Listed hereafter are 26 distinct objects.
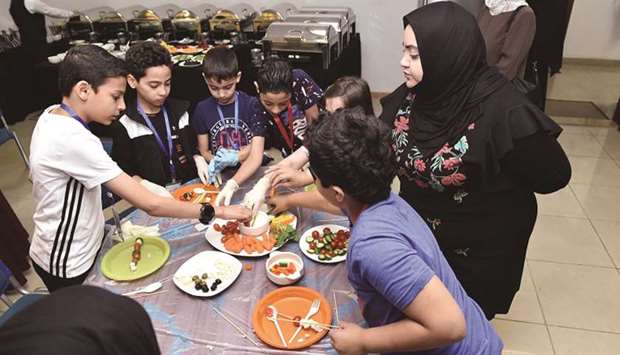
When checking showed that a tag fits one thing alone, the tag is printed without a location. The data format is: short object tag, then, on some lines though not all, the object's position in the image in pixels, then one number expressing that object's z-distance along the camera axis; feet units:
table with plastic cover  3.95
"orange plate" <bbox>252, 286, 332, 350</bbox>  3.96
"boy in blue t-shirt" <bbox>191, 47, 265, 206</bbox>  7.45
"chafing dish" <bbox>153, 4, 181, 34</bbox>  17.19
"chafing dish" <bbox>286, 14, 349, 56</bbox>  13.34
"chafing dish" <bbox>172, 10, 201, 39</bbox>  16.02
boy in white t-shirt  4.87
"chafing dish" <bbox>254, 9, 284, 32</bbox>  15.15
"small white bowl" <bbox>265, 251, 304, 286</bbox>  4.58
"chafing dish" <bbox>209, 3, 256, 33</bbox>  15.44
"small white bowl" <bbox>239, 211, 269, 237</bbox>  5.32
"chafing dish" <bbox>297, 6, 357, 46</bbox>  14.71
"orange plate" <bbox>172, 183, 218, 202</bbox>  6.45
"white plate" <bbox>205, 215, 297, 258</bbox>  5.05
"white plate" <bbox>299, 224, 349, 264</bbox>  4.89
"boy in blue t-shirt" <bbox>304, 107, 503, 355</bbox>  3.07
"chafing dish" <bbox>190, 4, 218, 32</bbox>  16.16
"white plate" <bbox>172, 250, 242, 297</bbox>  4.52
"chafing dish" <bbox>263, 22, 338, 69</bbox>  12.70
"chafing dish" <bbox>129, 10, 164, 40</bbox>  16.19
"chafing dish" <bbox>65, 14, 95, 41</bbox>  16.51
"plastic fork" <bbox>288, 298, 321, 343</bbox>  4.19
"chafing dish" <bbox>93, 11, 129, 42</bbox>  16.30
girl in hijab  4.42
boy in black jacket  7.22
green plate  4.83
